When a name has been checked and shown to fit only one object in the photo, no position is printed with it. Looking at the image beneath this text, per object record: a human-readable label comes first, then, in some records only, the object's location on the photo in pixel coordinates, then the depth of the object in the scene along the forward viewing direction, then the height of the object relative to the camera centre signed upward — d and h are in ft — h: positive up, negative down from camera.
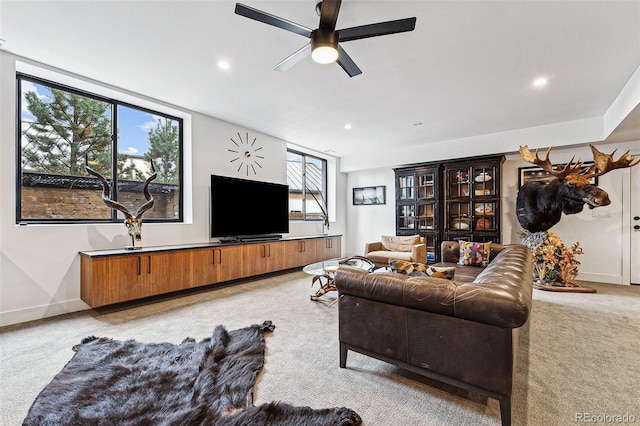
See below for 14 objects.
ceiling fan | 6.34 +4.41
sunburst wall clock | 16.75 +3.61
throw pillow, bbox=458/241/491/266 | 12.65 -1.94
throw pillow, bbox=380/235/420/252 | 17.80 -1.96
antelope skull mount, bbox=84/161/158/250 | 11.06 +0.17
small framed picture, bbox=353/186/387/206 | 23.54 +1.46
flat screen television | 14.87 +0.23
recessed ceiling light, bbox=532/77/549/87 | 10.78 +5.14
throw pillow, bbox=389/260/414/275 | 7.07 -1.43
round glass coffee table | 11.72 -2.56
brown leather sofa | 4.65 -2.13
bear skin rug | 4.87 -3.61
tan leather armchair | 16.55 -2.41
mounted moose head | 12.71 +0.92
